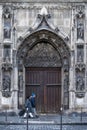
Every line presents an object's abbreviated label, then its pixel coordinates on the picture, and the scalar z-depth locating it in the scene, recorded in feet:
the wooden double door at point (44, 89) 94.43
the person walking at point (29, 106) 88.35
